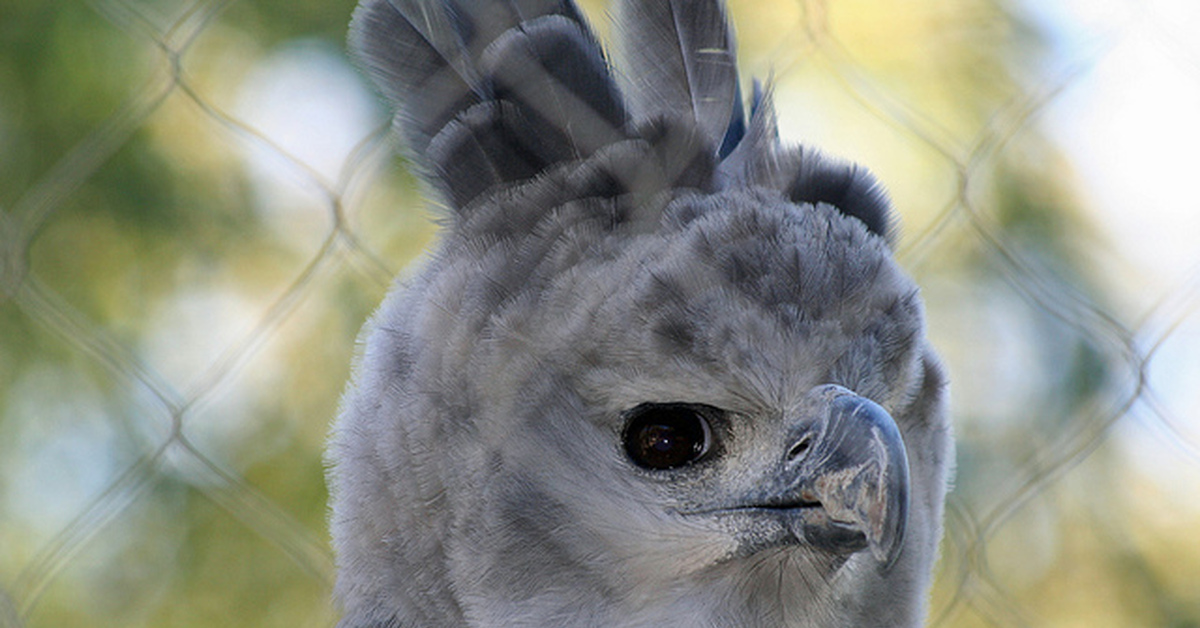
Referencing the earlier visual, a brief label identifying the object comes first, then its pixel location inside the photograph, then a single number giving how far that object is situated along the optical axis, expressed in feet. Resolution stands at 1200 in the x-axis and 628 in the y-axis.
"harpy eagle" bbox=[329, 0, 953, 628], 9.66
